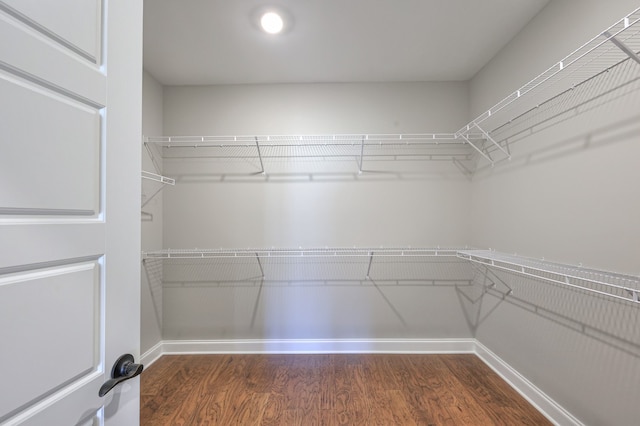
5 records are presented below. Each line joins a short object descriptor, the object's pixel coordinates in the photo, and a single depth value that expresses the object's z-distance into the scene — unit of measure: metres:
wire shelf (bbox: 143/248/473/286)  2.42
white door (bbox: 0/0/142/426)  0.48
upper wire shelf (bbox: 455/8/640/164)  1.21
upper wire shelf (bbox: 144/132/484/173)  2.40
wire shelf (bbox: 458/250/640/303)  1.16
